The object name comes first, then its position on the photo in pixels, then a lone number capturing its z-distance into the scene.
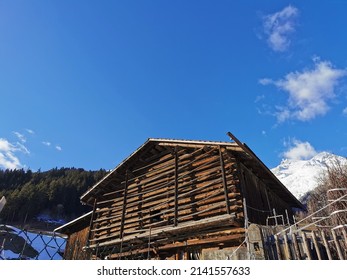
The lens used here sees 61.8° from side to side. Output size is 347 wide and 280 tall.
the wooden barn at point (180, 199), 12.28
